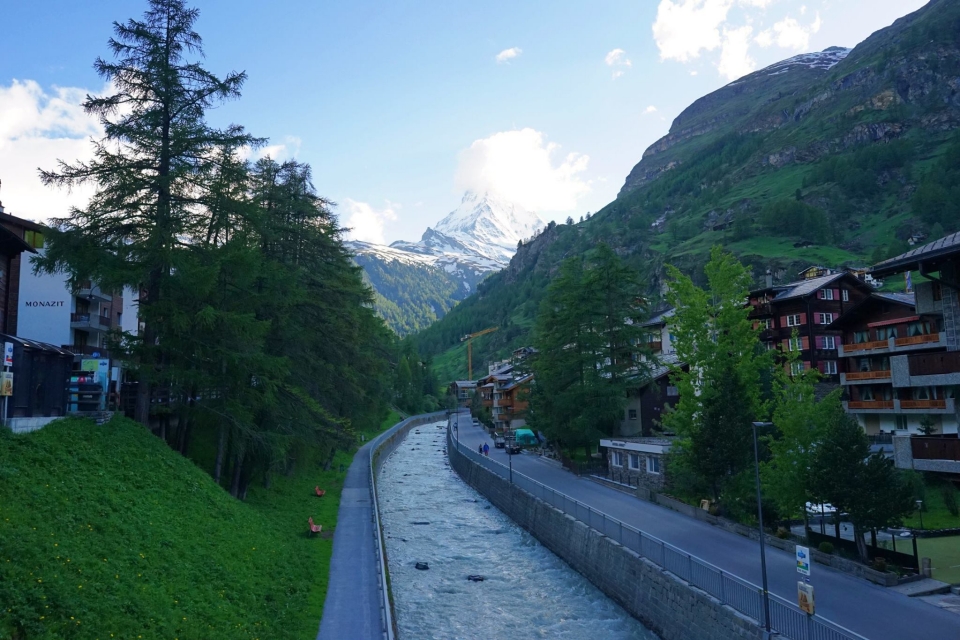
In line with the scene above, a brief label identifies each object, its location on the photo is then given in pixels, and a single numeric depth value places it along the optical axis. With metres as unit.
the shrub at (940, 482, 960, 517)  32.81
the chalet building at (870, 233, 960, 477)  24.59
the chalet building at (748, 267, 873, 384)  63.97
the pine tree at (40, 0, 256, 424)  24.59
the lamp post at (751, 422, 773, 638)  18.56
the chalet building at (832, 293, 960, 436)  41.41
